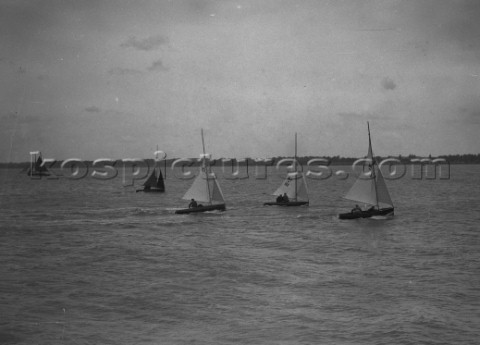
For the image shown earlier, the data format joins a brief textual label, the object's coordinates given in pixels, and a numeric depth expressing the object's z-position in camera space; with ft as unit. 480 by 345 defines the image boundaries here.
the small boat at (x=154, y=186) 372.46
